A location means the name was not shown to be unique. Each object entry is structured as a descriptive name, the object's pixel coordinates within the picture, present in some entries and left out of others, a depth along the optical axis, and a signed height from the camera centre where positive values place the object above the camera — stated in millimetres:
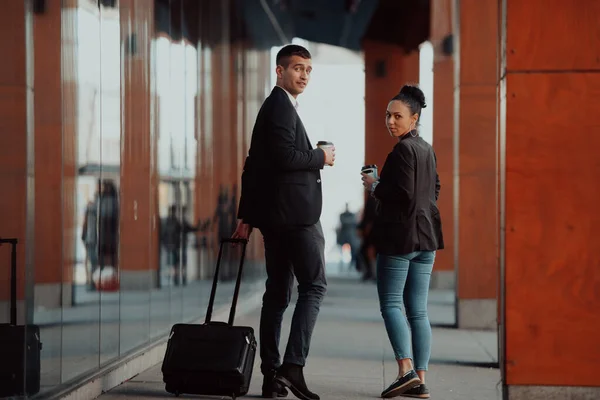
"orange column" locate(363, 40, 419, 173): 41923 +2502
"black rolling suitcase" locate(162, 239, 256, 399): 8934 -923
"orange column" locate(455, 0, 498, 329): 17835 +318
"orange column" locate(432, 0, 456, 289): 31046 +818
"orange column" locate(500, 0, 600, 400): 8565 -108
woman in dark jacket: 9835 -277
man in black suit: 9335 -83
